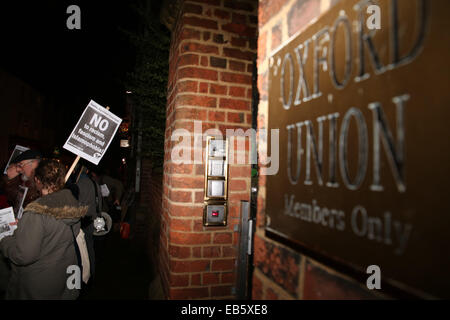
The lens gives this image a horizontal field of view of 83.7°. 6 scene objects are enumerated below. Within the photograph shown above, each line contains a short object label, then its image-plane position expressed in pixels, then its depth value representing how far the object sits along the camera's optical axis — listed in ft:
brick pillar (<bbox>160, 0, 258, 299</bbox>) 6.65
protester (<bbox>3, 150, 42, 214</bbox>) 11.48
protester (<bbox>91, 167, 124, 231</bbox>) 22.39
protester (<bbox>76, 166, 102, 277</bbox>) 11.84
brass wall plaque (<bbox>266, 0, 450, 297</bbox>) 1.32
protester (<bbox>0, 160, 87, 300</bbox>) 7.14
